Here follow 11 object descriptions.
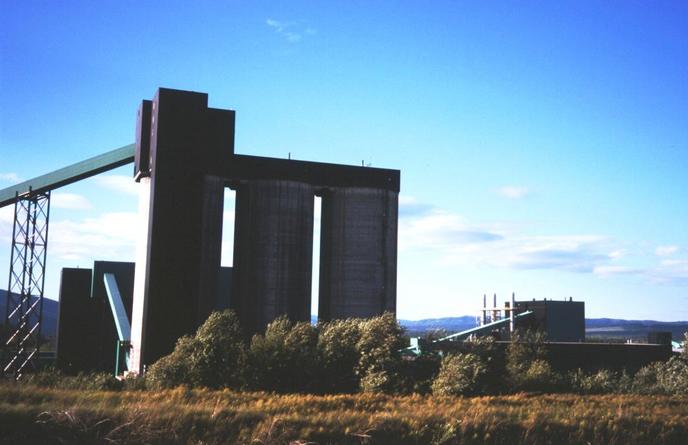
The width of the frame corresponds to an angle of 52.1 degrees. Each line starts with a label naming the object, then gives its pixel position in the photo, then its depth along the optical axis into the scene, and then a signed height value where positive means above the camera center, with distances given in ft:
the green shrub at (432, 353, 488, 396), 106.83 -11.22
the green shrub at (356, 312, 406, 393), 104.78 -8.41
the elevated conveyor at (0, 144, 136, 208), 174.91 +29.51
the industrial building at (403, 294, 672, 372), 143.02 -9.09
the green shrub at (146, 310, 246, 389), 102.89 -10.31
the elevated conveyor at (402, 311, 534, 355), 124.47 -7.82
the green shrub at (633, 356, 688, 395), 125.70 -13.19
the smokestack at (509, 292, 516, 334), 241.14 -4.84
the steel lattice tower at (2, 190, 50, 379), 165.68 -1.63
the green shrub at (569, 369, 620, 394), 128.89 -14.30
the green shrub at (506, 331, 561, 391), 120.16 -11.32
